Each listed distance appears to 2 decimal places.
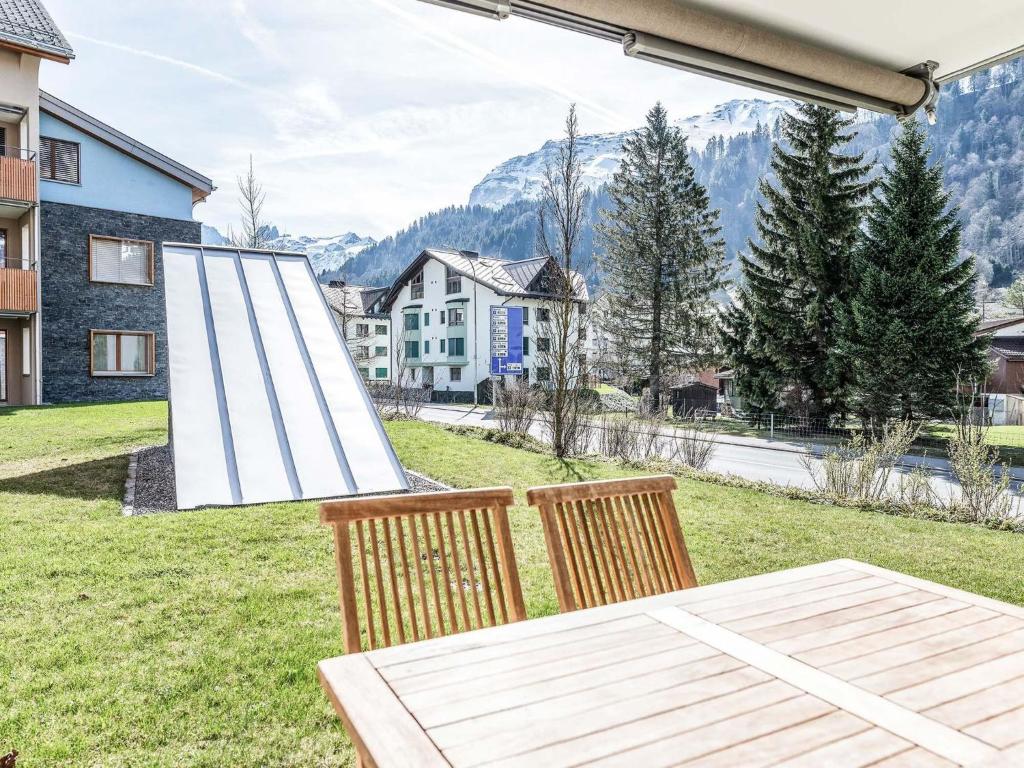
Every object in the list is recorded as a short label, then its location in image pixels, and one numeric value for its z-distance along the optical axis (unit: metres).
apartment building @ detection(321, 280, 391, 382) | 42.25
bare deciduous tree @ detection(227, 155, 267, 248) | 19.91
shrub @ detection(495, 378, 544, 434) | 12.56
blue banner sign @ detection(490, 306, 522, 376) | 23.11
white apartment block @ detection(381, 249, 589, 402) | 34.75
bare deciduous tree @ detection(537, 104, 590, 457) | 11.06
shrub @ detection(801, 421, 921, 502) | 7.54
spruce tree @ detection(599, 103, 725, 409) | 26.53
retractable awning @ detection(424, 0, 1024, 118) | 2.33
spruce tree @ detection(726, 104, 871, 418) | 19.47
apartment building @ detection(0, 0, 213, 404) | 15.19
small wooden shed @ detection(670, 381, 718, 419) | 28.42
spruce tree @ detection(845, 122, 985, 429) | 16.02
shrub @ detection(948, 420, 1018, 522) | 6.75
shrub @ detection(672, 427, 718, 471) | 10.23
